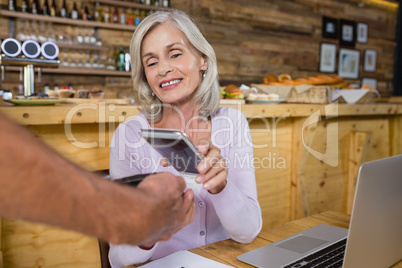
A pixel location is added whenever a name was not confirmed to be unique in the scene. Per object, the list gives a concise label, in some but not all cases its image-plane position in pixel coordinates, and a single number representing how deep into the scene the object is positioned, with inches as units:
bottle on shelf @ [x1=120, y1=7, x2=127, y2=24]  160.6
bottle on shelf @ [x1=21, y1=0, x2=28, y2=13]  140.8
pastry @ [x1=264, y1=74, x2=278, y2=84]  111.0
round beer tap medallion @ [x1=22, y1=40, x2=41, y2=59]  70.5
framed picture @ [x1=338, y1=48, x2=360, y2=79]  233.8
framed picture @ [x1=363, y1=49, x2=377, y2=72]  247.6
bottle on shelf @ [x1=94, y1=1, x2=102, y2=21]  154.2
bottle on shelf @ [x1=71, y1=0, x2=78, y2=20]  149.2
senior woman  42.0
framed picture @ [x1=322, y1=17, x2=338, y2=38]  227.3
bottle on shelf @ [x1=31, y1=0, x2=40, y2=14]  141.6
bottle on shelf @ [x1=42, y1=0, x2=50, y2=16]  145.3
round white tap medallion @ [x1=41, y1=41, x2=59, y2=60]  73.1
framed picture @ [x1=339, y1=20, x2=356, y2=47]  233.9
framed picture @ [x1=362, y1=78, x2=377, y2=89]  247.0
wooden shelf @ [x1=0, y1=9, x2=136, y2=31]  136.6
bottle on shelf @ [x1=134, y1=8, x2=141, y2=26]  163.6
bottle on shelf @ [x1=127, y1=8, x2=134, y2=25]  162.2
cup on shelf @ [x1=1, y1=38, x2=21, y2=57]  68.6
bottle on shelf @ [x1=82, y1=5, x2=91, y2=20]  151.4
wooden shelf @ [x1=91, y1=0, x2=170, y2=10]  154.4
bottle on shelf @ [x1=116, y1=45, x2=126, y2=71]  160.9
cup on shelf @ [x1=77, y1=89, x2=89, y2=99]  84.4
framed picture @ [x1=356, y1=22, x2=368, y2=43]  244.1
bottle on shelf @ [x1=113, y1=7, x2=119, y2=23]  157.8
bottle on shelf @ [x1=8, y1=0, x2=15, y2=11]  138.3
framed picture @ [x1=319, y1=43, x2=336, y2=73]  226.7
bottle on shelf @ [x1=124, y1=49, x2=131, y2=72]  161.2
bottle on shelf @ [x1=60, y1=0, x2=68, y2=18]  148.0
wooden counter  57.7
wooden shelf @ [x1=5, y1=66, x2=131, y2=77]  144.1
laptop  25.2
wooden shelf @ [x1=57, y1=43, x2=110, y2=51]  146.3
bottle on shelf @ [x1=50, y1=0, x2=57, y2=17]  145.9
